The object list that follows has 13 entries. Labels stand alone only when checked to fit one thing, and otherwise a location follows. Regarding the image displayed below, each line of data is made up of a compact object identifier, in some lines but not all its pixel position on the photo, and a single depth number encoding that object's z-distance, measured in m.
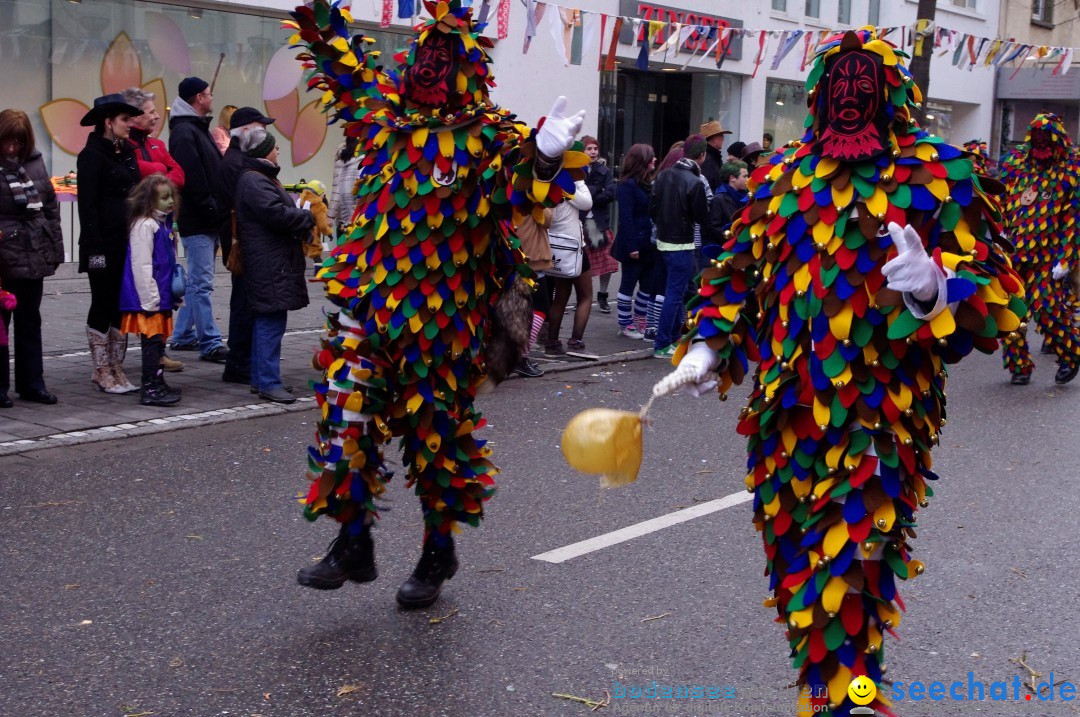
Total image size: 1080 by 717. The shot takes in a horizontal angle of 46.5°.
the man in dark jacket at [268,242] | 7.77
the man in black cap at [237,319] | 8.44
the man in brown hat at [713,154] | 12.12
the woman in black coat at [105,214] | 7.81
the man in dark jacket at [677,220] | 10.23
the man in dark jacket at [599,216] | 11.30
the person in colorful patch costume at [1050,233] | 9.28
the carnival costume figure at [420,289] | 4.18
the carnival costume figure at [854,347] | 3.00
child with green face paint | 7.61
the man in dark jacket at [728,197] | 10.51
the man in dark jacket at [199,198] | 8.99
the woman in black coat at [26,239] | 7.35
